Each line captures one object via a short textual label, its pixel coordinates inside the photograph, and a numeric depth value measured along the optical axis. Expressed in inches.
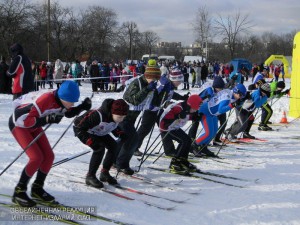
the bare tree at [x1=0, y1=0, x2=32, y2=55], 1144.8
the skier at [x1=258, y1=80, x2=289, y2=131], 382.6
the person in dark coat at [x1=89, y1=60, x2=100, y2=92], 748.0
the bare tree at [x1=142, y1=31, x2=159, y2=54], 2545.8
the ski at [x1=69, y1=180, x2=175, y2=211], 169.9
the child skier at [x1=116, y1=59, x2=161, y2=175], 212.8
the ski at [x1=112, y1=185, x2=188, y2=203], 180.5
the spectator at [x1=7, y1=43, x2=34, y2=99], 286.2
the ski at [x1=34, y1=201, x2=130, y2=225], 151.7
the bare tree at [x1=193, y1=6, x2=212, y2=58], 1630.2
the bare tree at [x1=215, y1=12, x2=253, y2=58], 1696.6
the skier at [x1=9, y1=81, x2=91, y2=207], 153.1
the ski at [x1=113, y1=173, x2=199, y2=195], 197.4
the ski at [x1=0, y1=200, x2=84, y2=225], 147.2
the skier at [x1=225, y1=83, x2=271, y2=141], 346.6
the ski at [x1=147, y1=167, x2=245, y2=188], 211.3
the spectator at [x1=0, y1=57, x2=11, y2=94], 439.6
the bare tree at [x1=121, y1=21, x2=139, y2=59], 2178.9
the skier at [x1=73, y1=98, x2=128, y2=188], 177.2
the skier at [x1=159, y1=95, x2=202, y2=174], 229.0
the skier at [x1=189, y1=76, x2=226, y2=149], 282.8
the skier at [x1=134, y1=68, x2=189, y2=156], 241.0
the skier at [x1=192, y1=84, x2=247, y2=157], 273.1
